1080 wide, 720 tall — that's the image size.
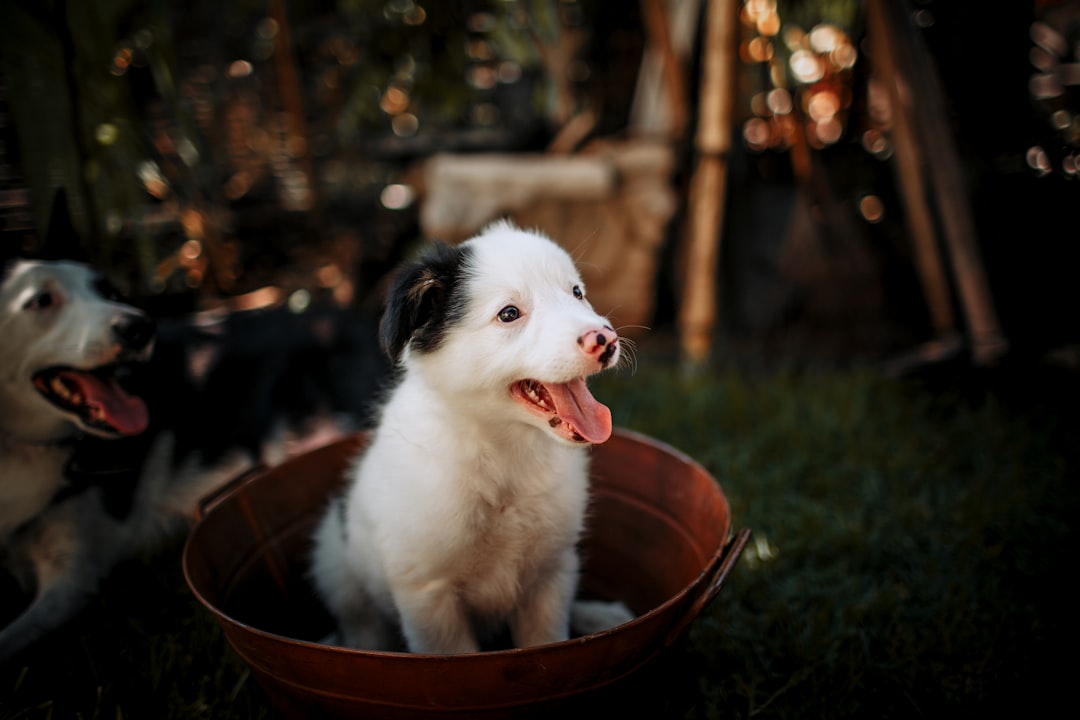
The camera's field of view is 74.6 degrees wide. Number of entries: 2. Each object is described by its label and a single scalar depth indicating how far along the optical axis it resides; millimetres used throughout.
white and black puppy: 1481
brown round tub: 1255
